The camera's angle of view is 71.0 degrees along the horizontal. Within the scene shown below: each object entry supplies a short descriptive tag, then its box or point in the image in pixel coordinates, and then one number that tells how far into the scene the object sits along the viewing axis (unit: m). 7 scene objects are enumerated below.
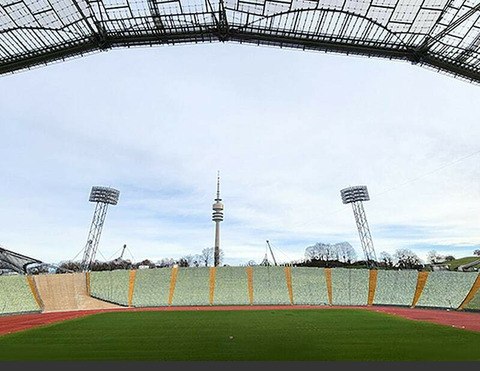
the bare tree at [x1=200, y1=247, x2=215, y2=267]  135.50
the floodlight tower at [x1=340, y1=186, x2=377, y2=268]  74.44
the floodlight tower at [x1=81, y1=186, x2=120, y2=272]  73.83
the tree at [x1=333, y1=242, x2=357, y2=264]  136.50
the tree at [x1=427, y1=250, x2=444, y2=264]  123.31
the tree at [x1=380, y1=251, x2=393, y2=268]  130.94
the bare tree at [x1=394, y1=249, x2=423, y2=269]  96.44
